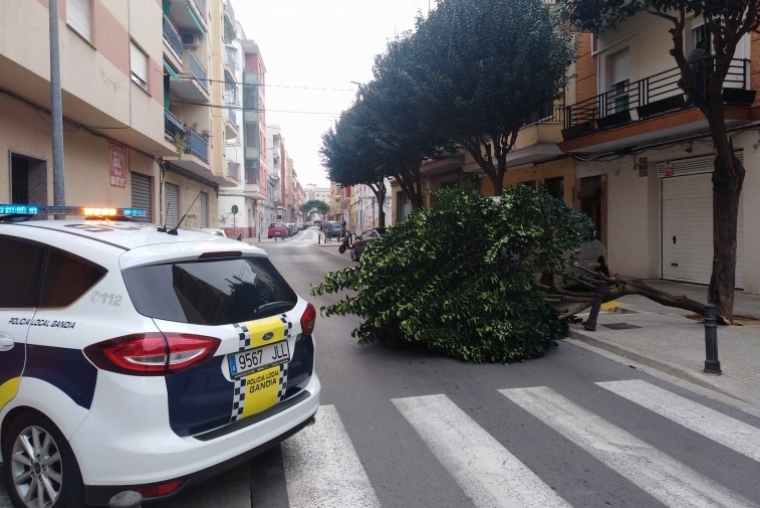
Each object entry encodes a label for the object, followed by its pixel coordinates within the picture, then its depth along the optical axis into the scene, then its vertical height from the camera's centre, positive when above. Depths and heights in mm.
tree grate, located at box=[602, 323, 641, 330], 9195 -1380
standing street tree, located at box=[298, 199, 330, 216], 133500 +8802
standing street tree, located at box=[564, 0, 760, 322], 9008 +1729
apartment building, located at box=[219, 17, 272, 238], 47656 +8733
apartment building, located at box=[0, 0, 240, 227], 10102 +3183
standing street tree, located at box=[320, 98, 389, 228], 24891 +4470
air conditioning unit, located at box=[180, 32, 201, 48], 25891 +9258
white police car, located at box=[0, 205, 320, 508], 2904 -641
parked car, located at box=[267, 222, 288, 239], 53469 +1290
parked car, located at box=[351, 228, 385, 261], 24906 +130
